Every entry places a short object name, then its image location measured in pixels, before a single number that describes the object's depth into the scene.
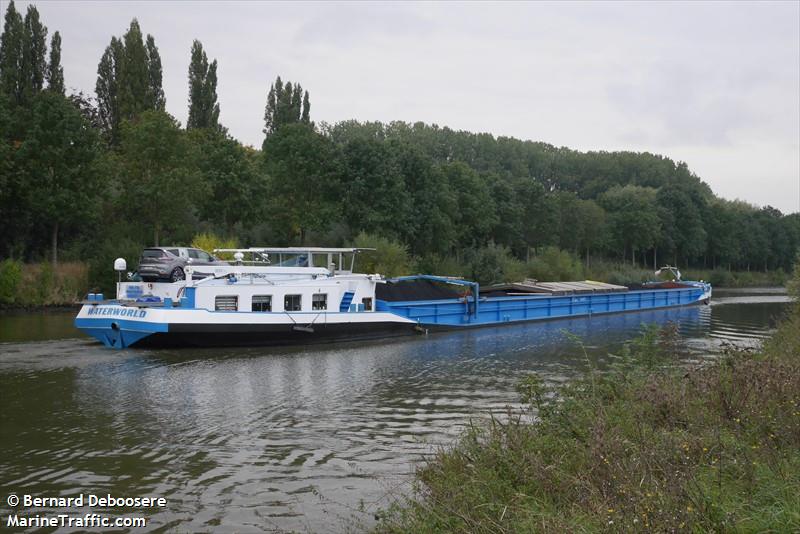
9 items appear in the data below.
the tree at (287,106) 65.44
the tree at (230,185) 46.97
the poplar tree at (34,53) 49.28
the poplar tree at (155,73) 57.81
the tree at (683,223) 91.62
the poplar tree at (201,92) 59.12
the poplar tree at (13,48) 48.53
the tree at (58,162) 39.66
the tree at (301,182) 50.38
